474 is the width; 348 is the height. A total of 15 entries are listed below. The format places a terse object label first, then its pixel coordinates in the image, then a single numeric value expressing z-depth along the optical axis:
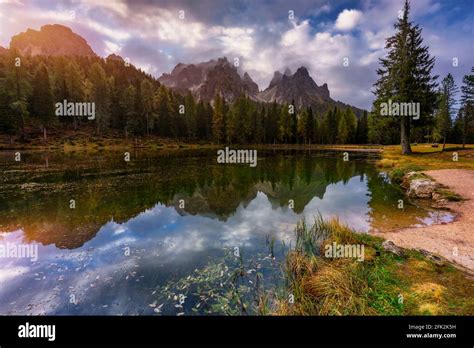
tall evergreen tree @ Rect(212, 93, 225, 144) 81.44
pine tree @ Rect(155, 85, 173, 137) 85.06
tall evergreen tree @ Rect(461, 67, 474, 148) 48.58
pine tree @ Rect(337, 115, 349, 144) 94.22
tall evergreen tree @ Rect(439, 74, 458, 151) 57.39
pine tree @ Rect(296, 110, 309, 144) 92.75
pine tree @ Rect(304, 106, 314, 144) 92.69
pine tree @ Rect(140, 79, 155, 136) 81.44
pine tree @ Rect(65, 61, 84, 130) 77.04
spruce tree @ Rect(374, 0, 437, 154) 39.28
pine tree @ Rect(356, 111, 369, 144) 100.25
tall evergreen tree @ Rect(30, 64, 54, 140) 65.33
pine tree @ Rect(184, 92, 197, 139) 86.56
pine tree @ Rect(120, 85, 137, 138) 79.11
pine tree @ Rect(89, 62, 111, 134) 76.12
